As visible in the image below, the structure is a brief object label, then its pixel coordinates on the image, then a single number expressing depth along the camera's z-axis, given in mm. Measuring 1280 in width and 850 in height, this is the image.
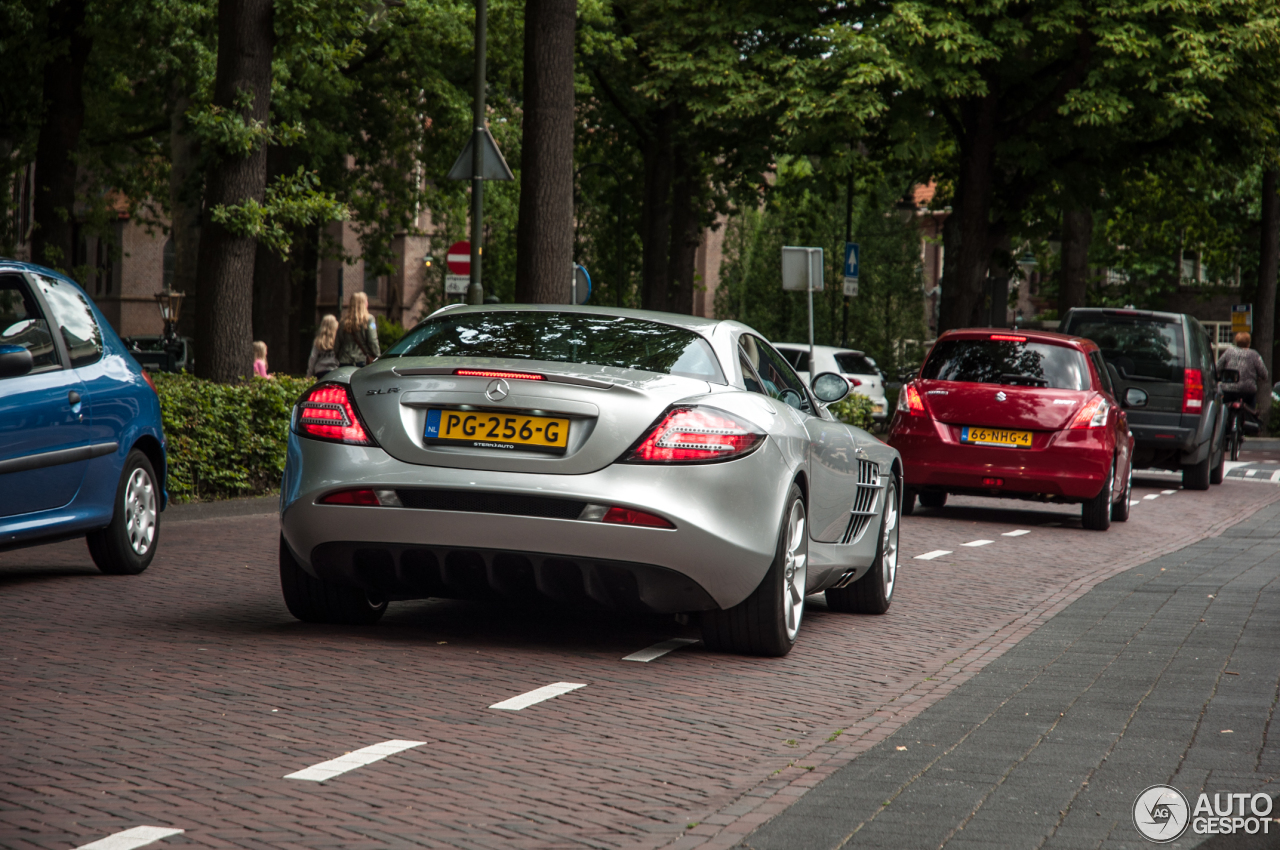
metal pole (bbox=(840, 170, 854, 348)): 38616
